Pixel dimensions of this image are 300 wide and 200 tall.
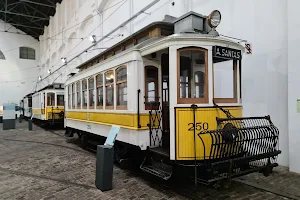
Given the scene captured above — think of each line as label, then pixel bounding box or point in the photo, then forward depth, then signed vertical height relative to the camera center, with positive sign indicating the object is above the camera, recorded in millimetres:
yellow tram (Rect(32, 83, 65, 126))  16547 -99
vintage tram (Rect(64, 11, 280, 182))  4082 -82
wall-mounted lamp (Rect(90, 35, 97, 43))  14722 +3860
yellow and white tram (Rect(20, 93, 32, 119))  24200 -255
